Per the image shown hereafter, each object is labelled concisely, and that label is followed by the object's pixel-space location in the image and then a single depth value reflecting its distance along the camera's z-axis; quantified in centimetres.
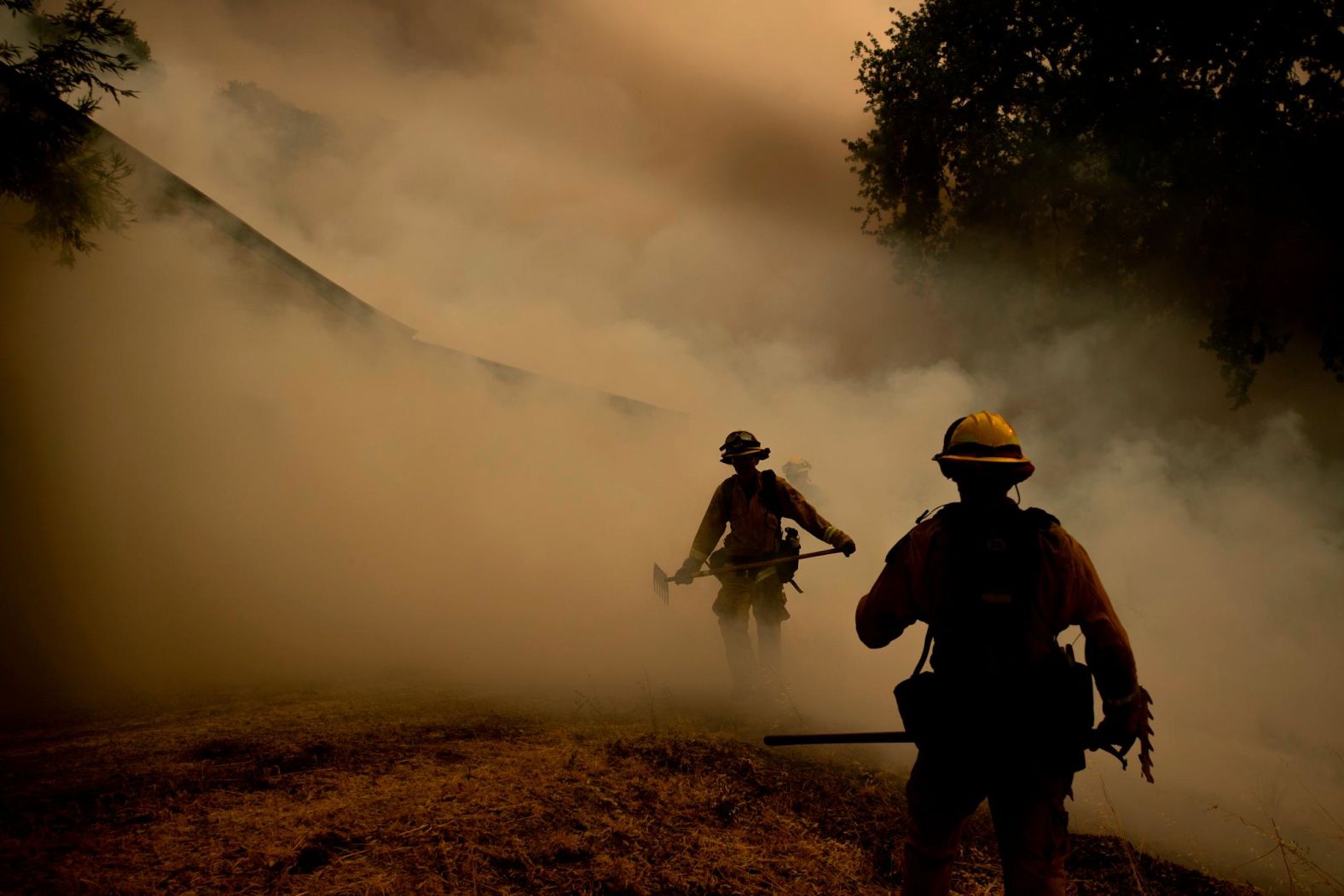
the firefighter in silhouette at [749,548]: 546
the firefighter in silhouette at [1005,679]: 193
